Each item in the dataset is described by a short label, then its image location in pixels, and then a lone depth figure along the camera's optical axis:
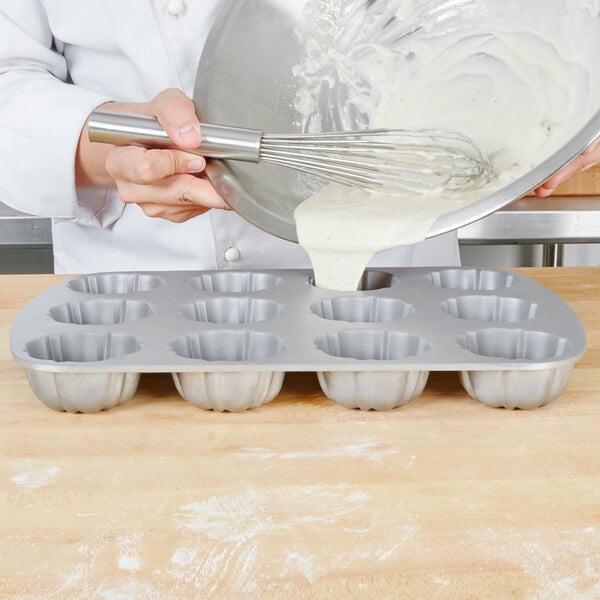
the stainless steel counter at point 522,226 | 1.81
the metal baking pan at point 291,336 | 0.92
